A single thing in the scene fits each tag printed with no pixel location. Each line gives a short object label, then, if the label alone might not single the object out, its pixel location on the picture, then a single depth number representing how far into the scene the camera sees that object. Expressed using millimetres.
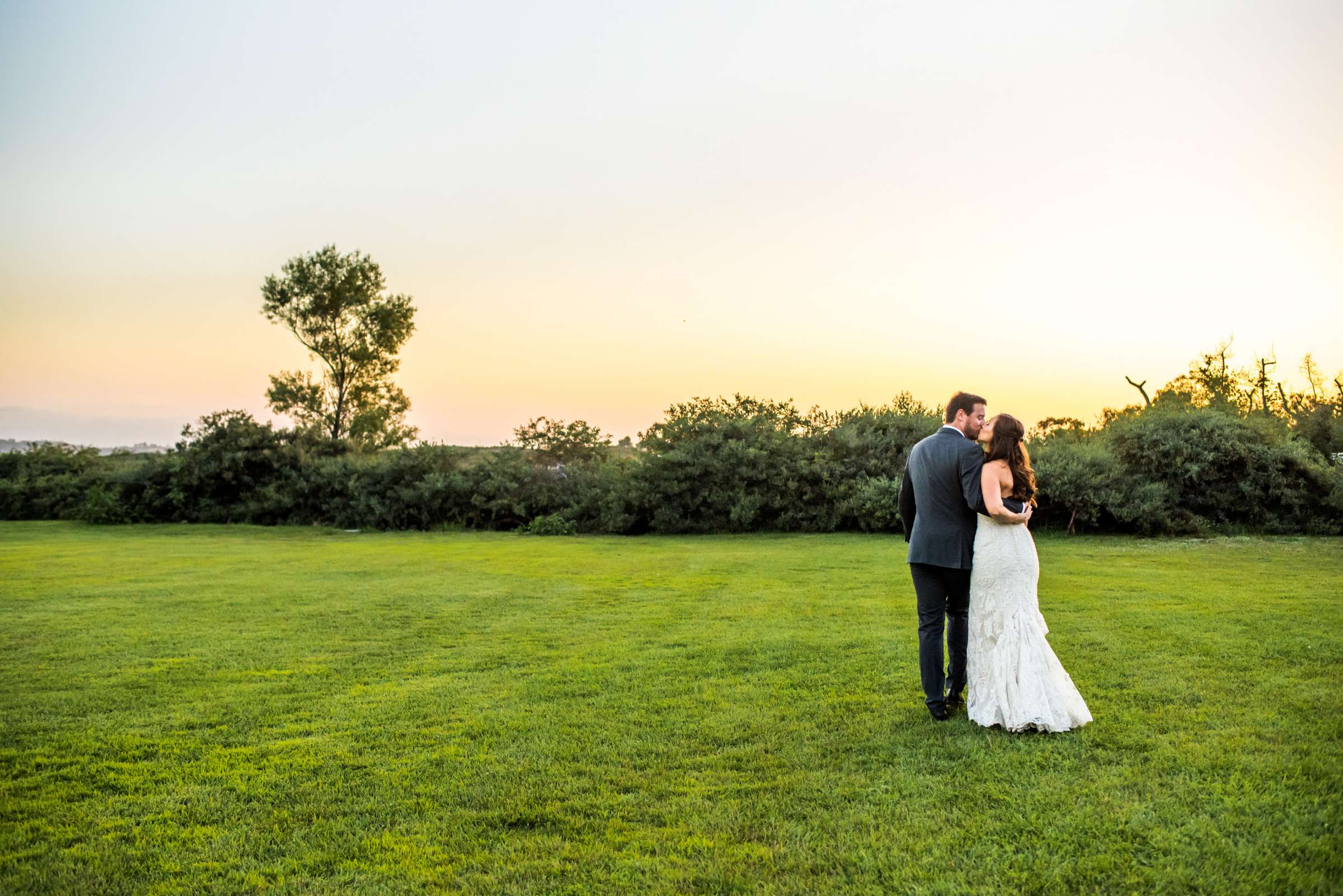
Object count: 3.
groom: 5352
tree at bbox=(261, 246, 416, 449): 35969
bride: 4945
